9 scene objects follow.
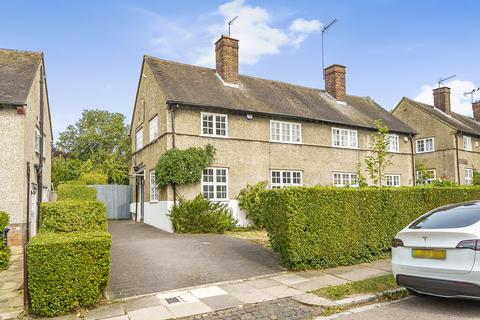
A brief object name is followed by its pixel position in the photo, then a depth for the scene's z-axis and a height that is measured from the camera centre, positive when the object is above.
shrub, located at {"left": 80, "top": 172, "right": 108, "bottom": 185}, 27.41 +0.91
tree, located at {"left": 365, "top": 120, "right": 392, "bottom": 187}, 12.64 +1.24
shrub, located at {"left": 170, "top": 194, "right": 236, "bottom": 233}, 14.88 -1.17
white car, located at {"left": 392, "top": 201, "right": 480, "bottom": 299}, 5.15 -1.05
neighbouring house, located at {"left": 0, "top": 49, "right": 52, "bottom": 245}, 12.56 +1.73
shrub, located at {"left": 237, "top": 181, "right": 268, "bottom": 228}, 17.09 -0.77
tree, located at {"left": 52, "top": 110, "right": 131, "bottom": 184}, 48.09 +6.82
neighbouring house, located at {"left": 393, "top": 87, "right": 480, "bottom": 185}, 28.17 +3.36
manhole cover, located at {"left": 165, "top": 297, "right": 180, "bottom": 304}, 6.51 -1.93
